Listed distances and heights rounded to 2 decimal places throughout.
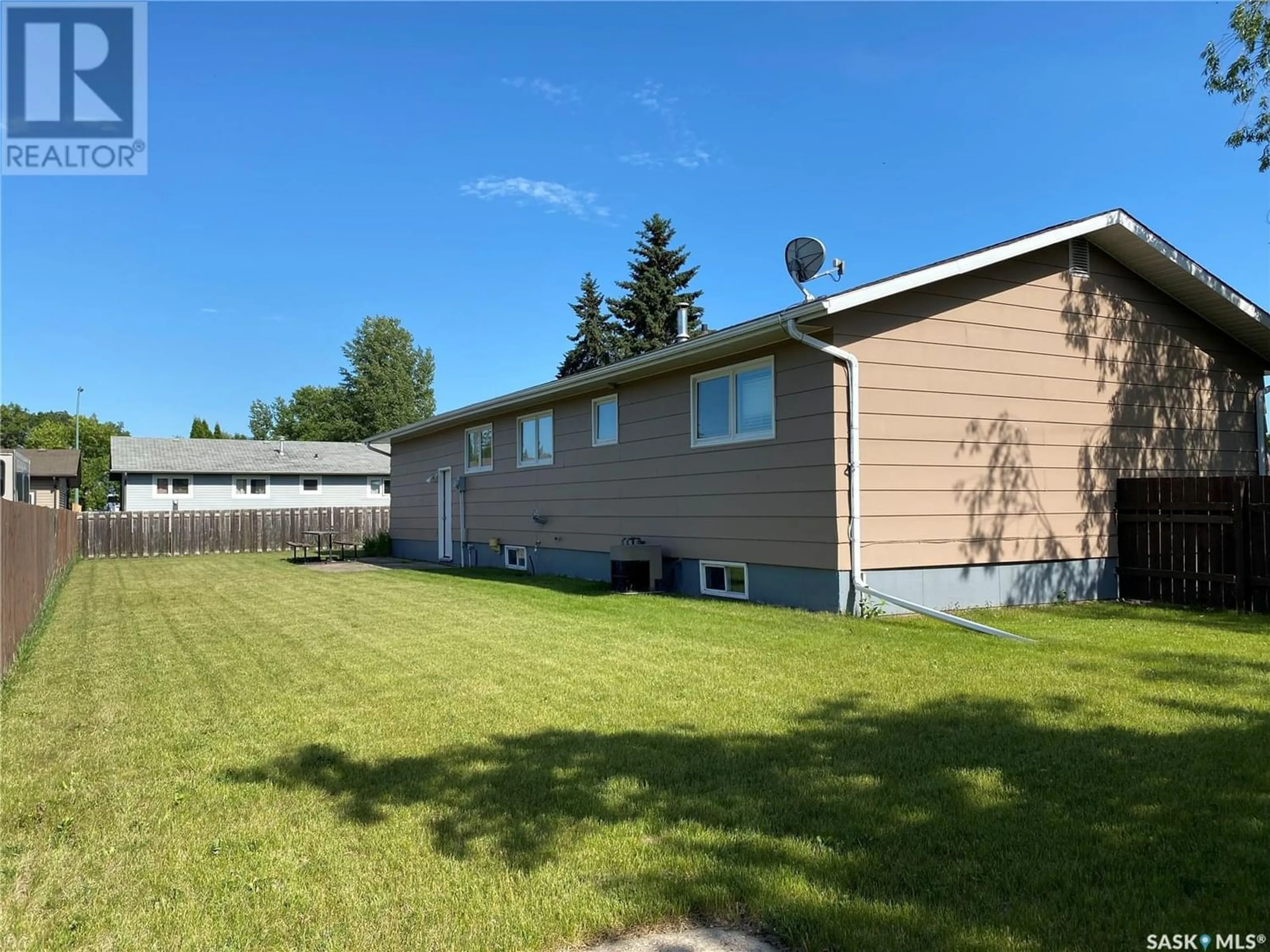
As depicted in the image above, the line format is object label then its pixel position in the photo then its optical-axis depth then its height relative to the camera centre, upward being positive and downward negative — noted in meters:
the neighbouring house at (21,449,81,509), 34.72 +1.40
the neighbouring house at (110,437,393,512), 32.38 +1.26
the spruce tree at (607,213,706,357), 35.22 +9.66
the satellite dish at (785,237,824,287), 9.55 +2.98
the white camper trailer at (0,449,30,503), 11.50 +0.52
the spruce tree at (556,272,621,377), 37.38 +7.97
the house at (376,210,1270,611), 8.61 +0.93
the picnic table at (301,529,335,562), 20.03 -0.99
